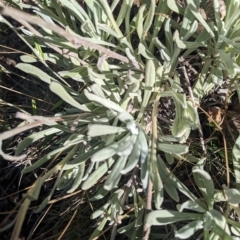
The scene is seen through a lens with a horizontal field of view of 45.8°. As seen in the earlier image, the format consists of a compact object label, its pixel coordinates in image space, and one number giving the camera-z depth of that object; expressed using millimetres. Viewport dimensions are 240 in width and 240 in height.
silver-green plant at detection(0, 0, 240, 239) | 210
